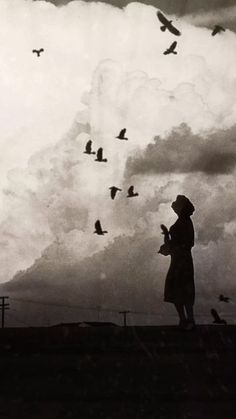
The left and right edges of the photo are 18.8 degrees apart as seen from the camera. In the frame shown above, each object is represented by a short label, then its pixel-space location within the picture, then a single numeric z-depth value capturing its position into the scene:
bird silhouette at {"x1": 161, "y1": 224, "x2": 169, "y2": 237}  11.02
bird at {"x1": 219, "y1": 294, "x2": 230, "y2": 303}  14.47
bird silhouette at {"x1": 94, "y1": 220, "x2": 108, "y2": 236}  18.11
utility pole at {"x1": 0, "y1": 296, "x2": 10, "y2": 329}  38.44
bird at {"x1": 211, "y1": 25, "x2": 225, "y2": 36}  18.73
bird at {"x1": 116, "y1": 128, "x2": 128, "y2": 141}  21.88
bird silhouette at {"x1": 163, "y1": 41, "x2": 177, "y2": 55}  18.11
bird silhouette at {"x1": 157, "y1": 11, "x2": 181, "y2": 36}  16.09
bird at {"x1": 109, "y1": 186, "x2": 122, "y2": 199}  21.14
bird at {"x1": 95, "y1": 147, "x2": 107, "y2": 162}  20.89
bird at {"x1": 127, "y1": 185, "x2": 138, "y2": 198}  21.91
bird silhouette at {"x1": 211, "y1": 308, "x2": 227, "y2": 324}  13.30
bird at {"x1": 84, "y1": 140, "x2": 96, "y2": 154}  21.97
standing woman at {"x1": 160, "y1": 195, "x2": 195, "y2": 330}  10.77
